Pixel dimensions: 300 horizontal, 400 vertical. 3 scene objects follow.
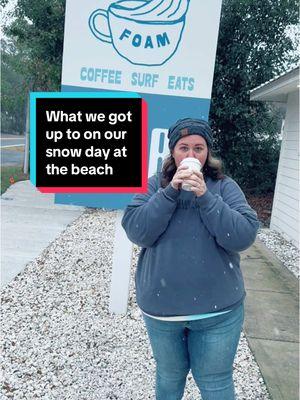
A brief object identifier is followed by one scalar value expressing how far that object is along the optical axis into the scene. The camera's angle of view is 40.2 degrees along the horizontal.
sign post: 2.94
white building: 7.09
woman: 1.58
